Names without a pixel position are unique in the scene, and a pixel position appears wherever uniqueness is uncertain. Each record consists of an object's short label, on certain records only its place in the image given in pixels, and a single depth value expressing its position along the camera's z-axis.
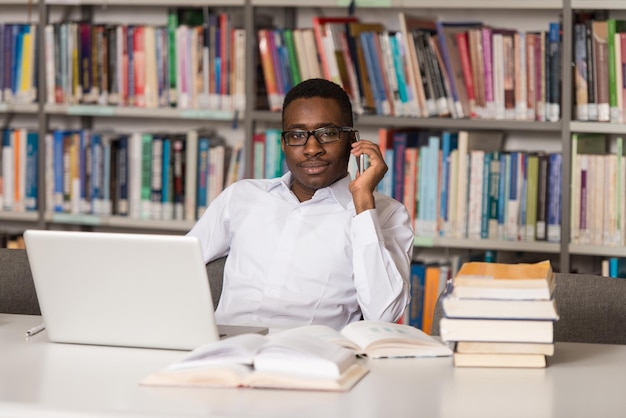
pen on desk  2.96
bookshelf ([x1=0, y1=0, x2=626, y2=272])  4.10
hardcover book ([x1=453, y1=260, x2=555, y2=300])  2.71
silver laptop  2.73
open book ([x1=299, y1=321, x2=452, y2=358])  2.77
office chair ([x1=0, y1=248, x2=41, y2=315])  3.45
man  3.31
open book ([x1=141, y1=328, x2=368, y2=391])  2.58
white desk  2.49
